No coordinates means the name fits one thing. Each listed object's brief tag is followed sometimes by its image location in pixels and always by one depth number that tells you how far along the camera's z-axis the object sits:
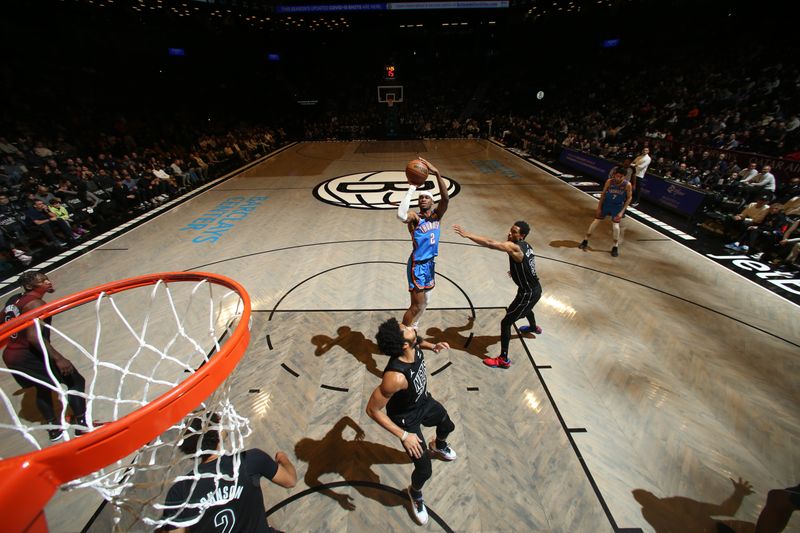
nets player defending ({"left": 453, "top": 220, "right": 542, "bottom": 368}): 4.17
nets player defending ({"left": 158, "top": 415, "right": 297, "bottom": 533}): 1.93
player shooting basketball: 4.32
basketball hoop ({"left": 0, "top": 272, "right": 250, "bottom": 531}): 1.26
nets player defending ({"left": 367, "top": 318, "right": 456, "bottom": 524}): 2.54
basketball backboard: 26.71
